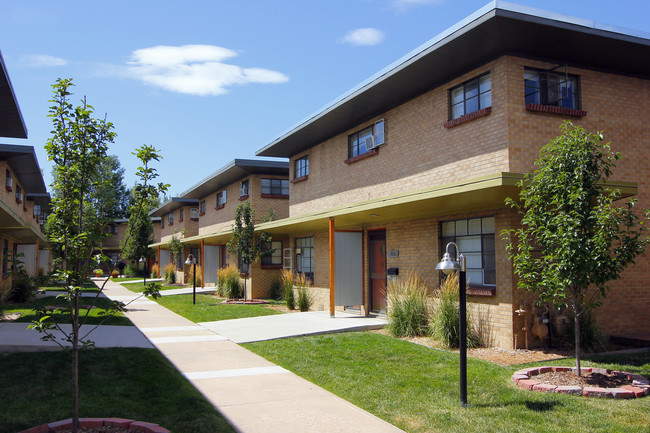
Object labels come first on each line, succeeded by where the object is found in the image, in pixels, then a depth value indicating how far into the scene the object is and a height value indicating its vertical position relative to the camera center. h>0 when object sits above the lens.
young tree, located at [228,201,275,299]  20.55 +0.87
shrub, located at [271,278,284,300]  22.38 -1.15
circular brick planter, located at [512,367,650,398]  6.50 -1.59
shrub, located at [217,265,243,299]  21.99 -0.93
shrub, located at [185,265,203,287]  30.23 -0.92
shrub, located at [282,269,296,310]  17.39 -1.06
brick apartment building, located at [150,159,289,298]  22.88 +2.73
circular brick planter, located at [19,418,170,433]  4.98 -1.55
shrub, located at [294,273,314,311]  17.00 -1.15
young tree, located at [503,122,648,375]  6.95 +0.46
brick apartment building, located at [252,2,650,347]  9.71 +2.72
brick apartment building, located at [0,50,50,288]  12.69 +3.52
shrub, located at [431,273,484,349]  10.00 -1.14
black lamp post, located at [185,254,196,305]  20.70 +0.05
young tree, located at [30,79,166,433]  4.94 +0.55
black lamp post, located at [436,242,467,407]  6.32 -0.71
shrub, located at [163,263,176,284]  36.03 -0.90
